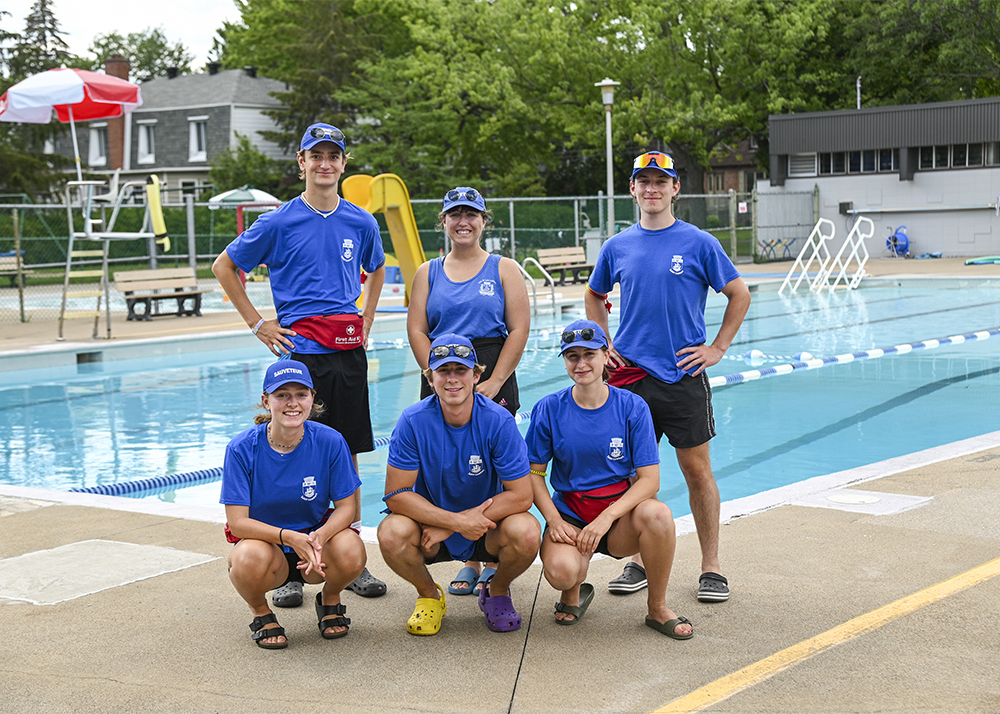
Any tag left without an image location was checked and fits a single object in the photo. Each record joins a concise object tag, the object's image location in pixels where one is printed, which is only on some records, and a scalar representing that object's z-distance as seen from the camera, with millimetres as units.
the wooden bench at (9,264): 17219
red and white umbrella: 15594
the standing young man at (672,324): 4734
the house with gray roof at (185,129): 46250
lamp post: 25031
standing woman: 4707
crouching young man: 4195
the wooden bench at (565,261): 23938
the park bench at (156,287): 18562
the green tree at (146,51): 85125
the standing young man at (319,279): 4887
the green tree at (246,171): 42844
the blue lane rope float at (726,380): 7434
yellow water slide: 13422
